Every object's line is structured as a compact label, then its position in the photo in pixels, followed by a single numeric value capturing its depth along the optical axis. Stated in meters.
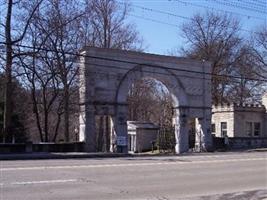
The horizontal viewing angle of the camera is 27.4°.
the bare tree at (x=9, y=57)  34.33
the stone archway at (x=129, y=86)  36.72
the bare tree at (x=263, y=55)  64.31
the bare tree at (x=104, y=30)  48.72
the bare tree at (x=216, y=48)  62.38
